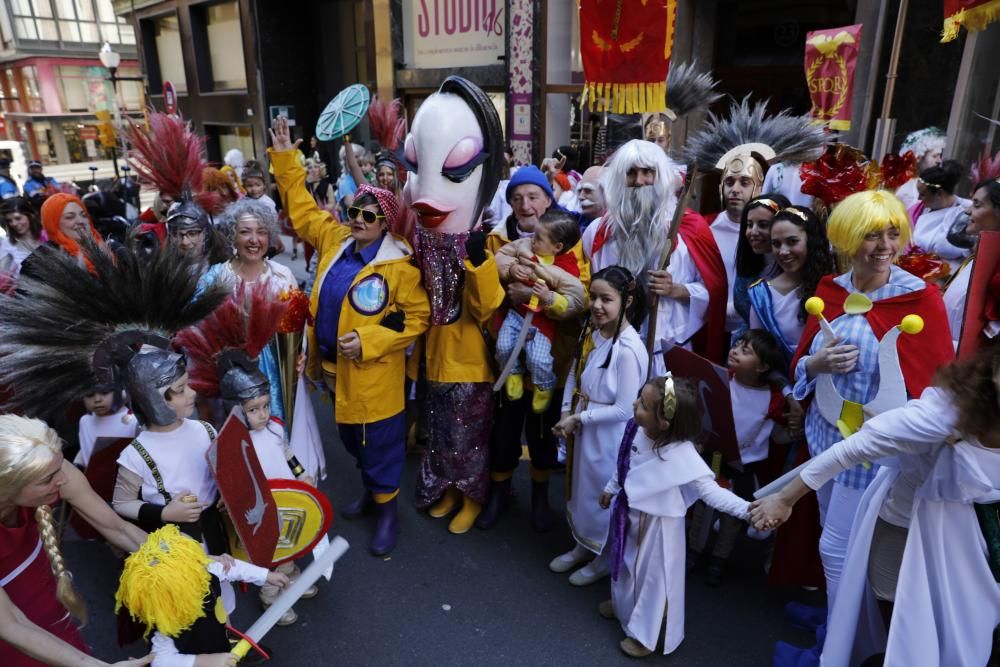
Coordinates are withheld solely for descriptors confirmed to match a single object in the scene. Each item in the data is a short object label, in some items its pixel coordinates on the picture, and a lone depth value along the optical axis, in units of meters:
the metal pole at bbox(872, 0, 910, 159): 4.43
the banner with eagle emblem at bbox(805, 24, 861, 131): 5.14
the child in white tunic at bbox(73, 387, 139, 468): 2.96
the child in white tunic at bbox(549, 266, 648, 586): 2.87
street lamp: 13.14
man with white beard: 3.44
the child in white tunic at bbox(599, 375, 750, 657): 2.44
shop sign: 9.58
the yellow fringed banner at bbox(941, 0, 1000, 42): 2.86
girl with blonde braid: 1.69
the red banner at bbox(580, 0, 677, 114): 4.11
